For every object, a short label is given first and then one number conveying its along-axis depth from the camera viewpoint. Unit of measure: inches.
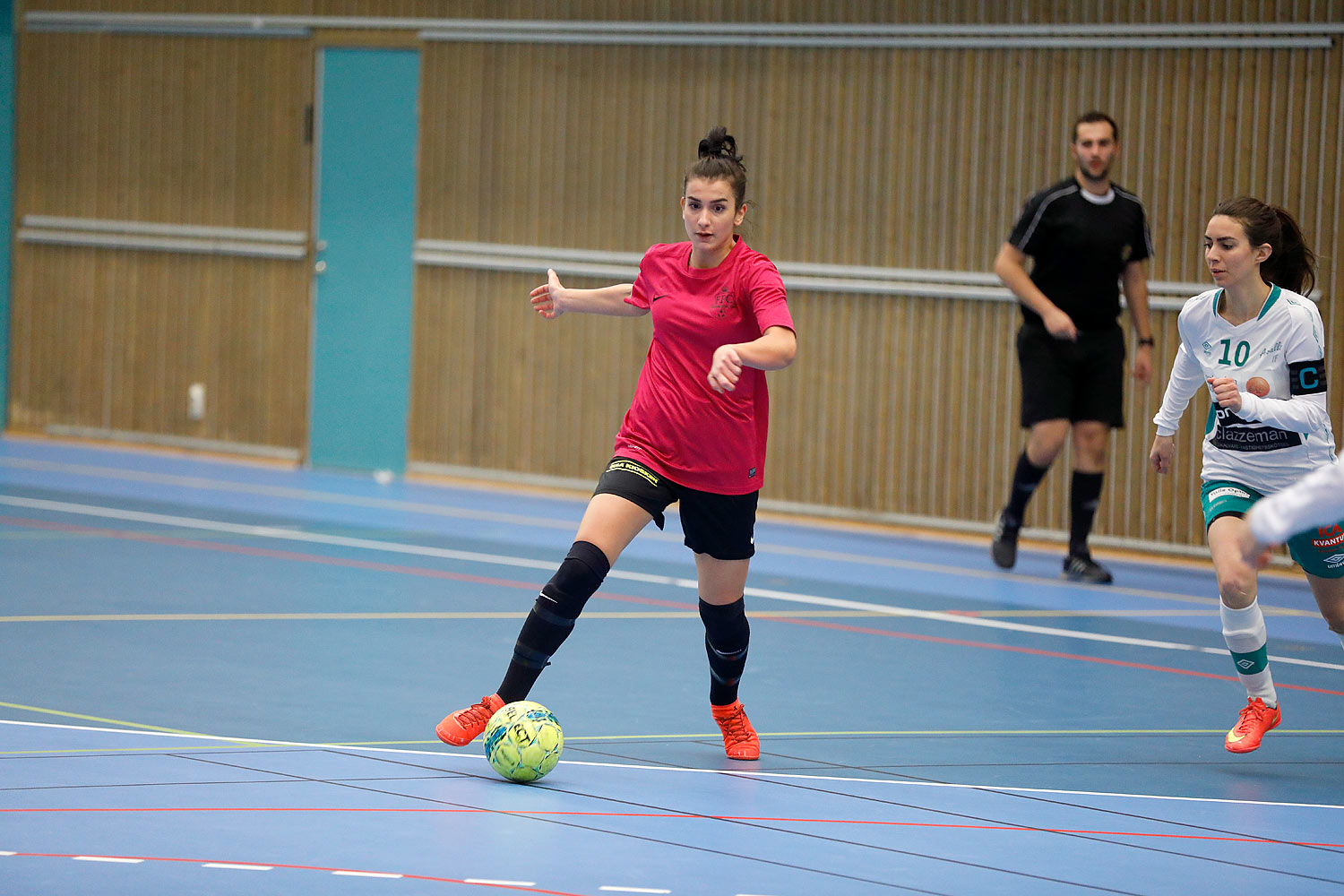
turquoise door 1066.7
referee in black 723.4
